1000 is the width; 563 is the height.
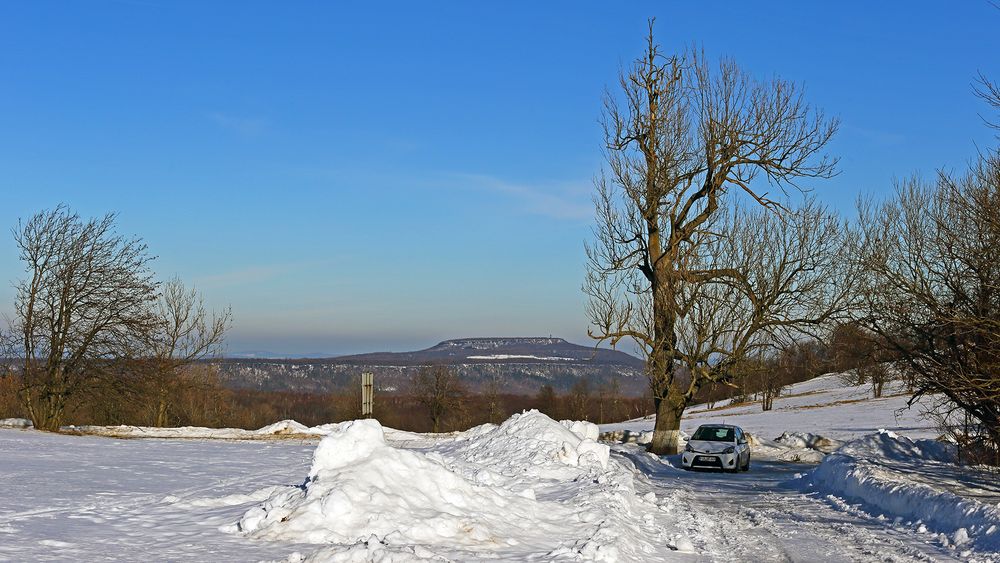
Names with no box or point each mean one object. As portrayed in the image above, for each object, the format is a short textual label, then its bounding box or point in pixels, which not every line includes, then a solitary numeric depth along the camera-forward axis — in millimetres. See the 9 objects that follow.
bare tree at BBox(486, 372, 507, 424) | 91156
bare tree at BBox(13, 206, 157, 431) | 33000
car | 26547
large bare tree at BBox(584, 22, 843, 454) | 29828
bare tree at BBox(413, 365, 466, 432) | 84438
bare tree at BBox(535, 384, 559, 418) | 105956
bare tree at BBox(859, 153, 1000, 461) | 16344
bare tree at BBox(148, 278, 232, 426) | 46625
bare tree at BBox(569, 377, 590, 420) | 106844
